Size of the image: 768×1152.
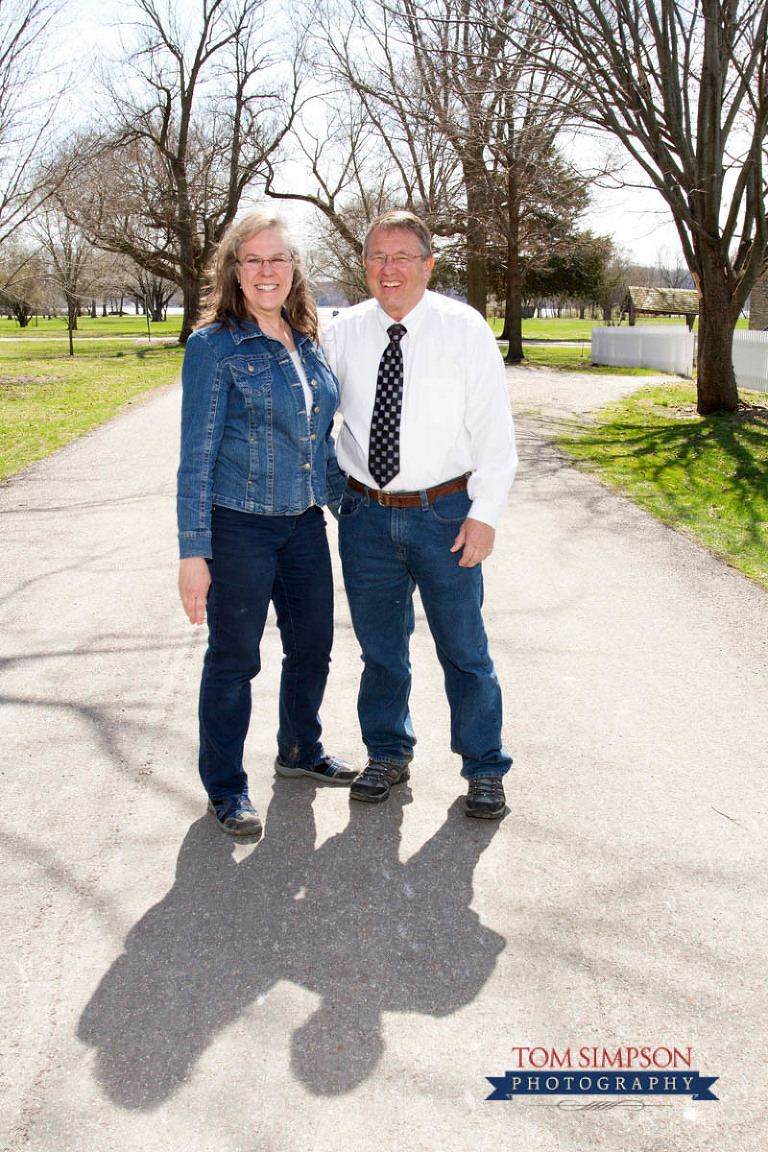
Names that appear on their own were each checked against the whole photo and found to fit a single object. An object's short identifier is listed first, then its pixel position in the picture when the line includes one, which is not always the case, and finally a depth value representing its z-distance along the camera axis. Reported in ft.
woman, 9.83
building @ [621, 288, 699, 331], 153.17
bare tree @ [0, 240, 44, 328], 74.38
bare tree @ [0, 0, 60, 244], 56.03
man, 10.47
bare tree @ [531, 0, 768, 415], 41.63
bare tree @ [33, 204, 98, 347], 96.22
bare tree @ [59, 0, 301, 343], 112.27
